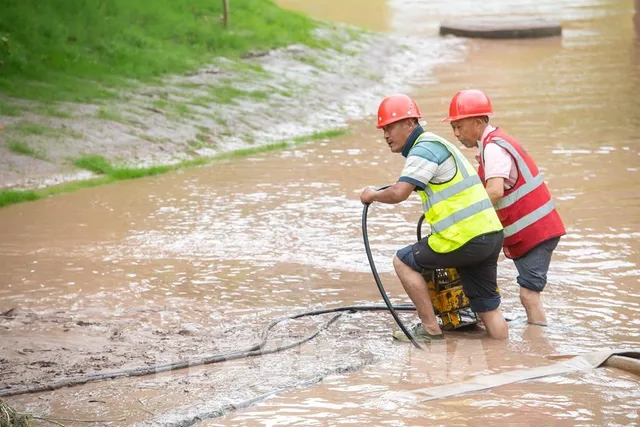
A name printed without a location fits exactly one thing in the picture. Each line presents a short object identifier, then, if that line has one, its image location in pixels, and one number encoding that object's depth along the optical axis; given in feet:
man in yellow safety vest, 45.16
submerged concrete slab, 173.72
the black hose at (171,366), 41.17
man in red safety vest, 47.03
